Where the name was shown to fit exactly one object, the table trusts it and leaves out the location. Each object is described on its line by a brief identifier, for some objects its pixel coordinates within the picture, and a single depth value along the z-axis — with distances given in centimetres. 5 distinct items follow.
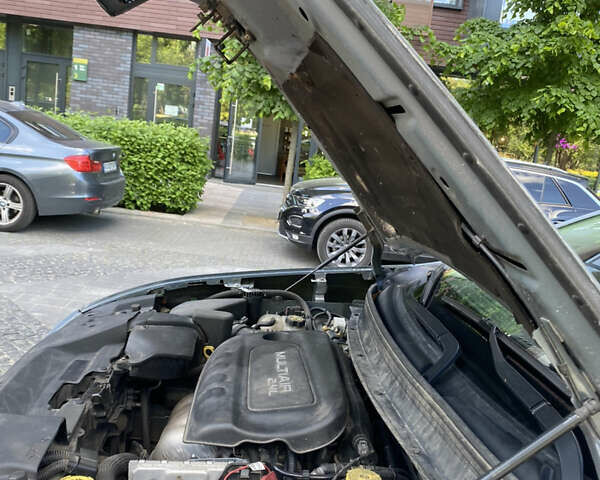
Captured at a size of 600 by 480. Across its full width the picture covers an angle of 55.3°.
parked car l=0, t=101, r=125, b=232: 820
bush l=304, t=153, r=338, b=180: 1144
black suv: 812
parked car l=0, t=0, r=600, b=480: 129
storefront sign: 1524
